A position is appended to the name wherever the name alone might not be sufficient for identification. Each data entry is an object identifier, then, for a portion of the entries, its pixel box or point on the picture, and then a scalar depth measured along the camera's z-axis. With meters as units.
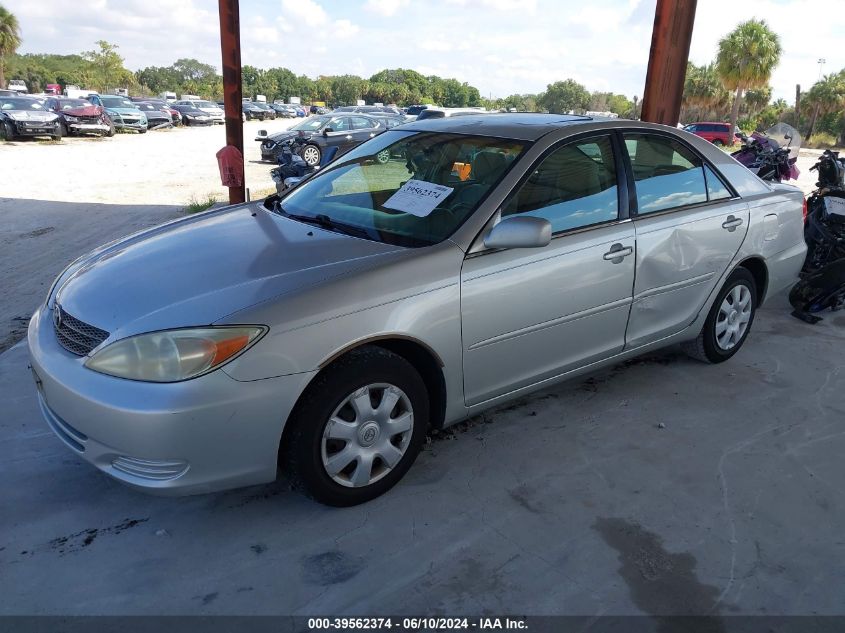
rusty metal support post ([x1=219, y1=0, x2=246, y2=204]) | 6.30
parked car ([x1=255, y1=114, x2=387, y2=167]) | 17.24
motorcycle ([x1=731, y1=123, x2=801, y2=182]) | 7.43
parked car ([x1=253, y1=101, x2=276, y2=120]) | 51.95
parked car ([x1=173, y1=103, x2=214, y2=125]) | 37.81
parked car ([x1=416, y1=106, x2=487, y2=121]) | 18.67
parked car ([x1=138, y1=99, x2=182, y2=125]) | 34.62
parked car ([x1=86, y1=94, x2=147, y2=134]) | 27.64
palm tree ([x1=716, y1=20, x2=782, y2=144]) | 36.22
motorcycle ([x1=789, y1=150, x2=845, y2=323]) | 5.54
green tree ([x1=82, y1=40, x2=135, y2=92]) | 73.62
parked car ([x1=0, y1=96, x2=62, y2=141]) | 20.44
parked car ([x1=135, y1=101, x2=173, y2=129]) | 32.38
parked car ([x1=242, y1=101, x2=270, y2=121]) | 48.87
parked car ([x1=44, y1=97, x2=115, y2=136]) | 22.72
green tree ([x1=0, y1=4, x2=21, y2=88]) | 47.25
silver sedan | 2.42
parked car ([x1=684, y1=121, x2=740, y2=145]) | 29.98
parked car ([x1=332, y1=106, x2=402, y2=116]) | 31.69
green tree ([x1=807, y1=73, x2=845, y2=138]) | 50.38
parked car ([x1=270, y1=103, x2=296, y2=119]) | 57.56
